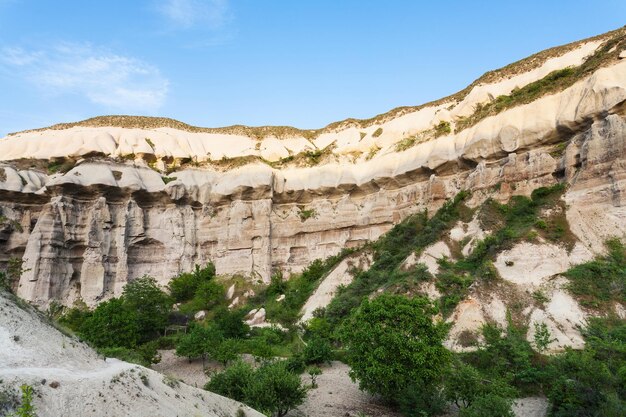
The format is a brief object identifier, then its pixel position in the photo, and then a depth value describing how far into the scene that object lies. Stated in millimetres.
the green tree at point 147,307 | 27550
